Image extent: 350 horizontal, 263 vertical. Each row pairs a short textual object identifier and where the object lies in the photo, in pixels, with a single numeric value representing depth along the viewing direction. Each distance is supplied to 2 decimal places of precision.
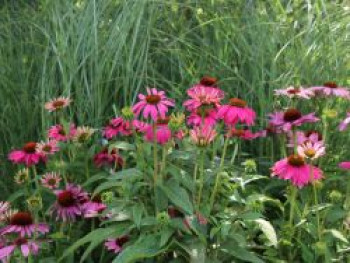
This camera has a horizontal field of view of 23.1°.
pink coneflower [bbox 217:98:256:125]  1.69
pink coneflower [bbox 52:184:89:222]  1.82
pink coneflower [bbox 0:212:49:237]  1.73
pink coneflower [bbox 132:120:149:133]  1.84
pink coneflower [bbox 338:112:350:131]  1.94
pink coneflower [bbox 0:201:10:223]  1.80
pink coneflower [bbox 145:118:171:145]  1.72
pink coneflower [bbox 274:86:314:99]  1.95
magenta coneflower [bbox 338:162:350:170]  1.83
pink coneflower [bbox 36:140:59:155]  1.94
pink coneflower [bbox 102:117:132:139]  1.92
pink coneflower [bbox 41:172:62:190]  1.92
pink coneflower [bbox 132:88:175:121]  1.70
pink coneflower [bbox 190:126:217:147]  1.62
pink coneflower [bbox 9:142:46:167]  1.91
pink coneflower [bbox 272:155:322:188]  1.68
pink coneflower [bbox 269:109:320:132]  1.89
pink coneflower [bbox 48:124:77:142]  1.96
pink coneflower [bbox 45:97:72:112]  2.00
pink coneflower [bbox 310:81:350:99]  1.96
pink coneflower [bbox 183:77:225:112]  1.71
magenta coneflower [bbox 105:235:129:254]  1.74
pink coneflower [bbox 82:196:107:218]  1.77
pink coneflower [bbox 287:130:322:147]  1.91
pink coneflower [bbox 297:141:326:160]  1.73
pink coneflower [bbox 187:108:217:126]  1.74
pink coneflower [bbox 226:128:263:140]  1.95
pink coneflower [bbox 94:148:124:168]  1.95
